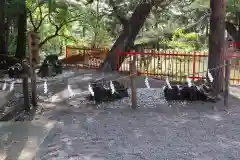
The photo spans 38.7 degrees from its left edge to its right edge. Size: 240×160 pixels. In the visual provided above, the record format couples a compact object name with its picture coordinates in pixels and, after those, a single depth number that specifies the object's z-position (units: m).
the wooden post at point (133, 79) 7.44
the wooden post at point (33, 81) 7.87
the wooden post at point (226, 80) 7.49
